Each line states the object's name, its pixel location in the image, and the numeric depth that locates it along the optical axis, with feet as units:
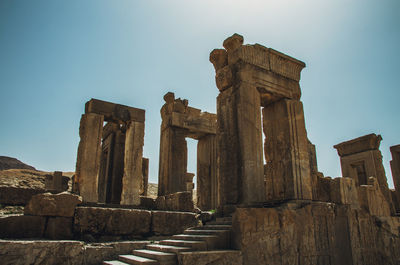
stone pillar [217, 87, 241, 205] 22.00
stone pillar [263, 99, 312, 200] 23.26
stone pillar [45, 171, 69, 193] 44.57
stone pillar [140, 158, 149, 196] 44.69
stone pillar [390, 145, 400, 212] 52.02
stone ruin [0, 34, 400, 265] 16.25
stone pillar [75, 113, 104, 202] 32.04
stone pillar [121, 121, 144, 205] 33.88
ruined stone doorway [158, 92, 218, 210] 38.50
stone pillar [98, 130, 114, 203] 40.22
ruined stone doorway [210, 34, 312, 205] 21.85
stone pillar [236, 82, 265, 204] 21.13
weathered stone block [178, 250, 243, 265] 13.91
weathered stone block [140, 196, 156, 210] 29.10
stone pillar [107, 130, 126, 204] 39.04
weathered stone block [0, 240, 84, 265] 13.55
